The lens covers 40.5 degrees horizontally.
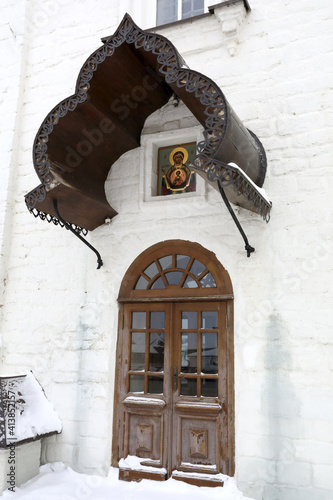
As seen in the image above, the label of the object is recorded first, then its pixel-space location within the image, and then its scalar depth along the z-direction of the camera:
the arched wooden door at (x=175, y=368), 4.16
